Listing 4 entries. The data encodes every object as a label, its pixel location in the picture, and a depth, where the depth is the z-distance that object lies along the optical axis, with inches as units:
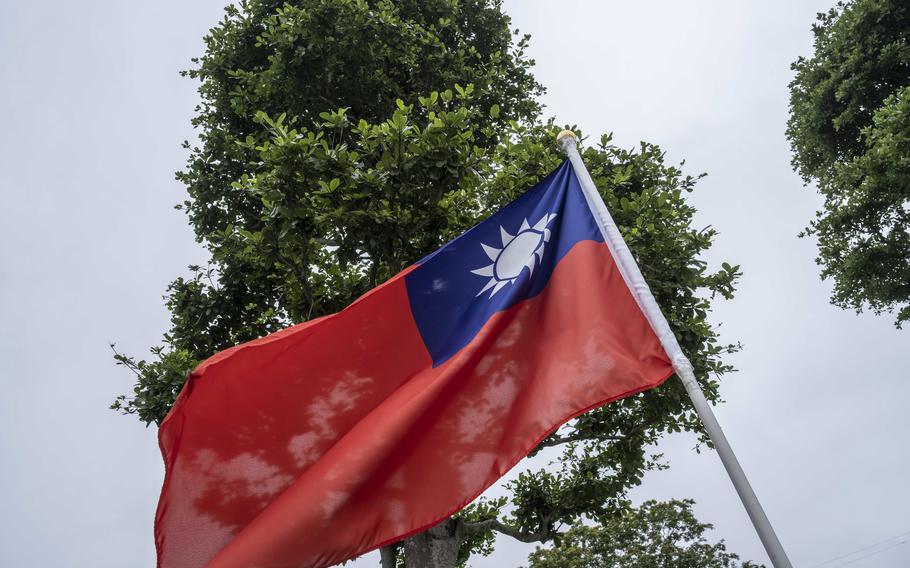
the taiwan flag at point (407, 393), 140.3
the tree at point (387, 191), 280.2
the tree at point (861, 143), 545.6
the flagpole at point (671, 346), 114.2
